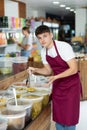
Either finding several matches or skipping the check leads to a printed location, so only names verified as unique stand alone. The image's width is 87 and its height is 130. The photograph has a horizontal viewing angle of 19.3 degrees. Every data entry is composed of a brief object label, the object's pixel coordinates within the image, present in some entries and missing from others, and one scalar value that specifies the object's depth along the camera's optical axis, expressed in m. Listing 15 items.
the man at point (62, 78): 2.46
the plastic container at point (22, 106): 1.96
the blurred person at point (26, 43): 6.84
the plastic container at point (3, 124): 1.67
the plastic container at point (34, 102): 2.17
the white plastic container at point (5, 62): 3.05
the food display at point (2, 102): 2.04
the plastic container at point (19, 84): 2.80
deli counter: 2.09
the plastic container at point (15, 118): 1.78
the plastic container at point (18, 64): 3.13
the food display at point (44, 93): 2.49
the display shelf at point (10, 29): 7.78
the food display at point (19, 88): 2.44
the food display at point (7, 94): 2.24
